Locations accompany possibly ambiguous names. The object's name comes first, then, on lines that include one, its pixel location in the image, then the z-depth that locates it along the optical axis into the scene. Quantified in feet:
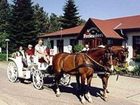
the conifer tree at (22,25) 148.05
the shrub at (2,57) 126.78
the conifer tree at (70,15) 176.04
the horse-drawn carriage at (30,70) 43.27
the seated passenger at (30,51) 48.89
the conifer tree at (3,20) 154.51
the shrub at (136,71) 69.62
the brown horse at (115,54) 34.47
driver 44.91
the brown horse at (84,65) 35.73
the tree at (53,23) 222.17
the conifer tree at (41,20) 201.16
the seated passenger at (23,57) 48.65
